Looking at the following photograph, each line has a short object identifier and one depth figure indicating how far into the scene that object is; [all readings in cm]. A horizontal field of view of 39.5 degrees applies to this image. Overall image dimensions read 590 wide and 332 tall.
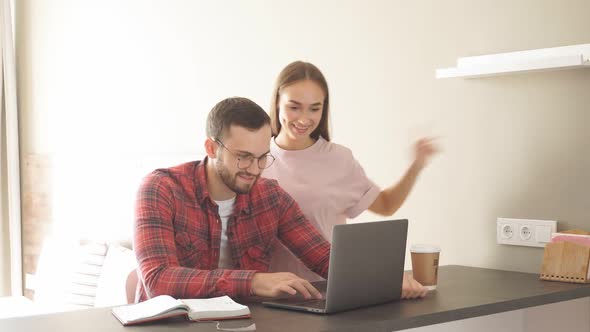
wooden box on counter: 231
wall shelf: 238
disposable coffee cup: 218
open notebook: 170
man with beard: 202
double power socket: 250
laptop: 182
